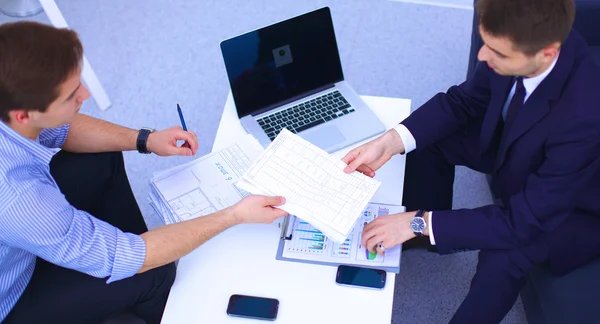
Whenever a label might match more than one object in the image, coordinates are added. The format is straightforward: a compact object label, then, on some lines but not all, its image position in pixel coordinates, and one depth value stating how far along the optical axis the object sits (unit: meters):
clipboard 1.46
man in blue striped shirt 1.30
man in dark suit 1.36
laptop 1.73
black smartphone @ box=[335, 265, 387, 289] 1.41
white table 1.39
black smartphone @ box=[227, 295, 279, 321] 1.38
